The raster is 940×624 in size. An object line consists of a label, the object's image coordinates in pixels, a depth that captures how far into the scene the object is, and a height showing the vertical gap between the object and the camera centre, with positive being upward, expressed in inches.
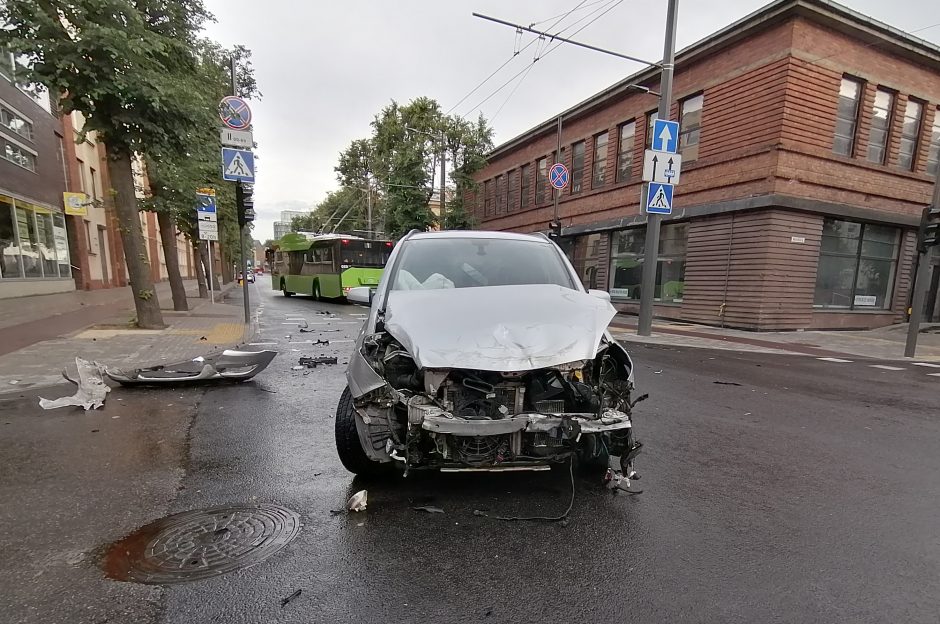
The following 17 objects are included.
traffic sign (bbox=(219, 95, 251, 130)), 397.1 +124.6
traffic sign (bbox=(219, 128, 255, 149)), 396.8 +103.0
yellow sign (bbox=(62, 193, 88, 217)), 703.1 +75.9
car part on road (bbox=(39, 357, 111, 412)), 195.9 -62.4
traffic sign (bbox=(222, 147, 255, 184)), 404.5 +79.0
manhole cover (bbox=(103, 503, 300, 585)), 89.5 -63.2
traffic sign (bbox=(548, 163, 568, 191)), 665.0 +124.9
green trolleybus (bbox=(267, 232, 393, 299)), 819.4 -11.9
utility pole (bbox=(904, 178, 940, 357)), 377.4 -0.9
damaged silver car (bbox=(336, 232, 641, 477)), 104.0 -31.5
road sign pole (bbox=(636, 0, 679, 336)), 451.8 +31.7
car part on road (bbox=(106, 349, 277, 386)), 229.5 -63.2
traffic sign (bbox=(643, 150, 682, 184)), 458.0 +97.1
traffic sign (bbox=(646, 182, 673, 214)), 463.8 +65.4
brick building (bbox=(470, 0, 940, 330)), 514.6 +118.8
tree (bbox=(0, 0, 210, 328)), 290.7 +124.7
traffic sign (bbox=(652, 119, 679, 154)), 451.8 +127.8
